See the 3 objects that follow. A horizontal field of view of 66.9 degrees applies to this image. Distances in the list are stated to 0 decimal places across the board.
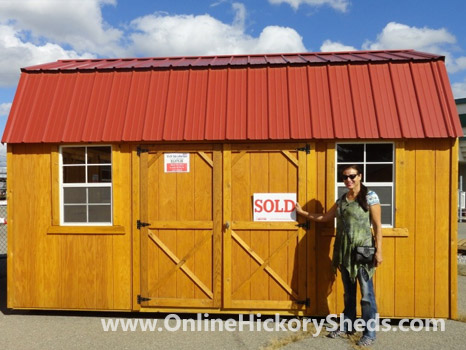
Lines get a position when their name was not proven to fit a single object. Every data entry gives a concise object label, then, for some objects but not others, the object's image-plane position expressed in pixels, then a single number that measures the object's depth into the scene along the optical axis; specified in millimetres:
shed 4809
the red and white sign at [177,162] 5094
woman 4257
